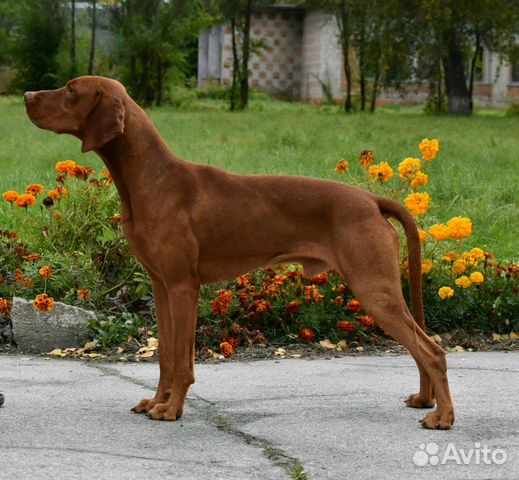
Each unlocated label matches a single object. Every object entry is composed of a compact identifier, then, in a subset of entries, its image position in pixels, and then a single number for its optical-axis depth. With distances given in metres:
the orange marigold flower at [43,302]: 6.07
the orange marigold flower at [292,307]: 6.47
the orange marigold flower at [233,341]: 6.25
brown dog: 4.47
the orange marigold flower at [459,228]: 6.61
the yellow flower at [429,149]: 7.27
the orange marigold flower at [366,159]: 7.33
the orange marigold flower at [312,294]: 6.52
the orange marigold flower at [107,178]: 7.36
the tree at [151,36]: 27.28
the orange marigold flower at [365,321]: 6.44
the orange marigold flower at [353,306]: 6.43
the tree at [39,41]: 30.59
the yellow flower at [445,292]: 6.51
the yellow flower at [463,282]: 6.60
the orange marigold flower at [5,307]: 6.46
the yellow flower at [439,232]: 6.61
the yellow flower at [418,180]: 7.15
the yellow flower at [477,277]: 6.60
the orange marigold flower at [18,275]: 6.63
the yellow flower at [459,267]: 6.81
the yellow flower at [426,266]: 6.73
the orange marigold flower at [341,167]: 7.20
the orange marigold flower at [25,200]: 6.98
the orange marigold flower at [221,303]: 6.13
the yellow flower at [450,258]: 6.96
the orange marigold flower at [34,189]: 7.07
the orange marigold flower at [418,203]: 6.73
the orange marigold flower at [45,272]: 6.53
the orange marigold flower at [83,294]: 6.48
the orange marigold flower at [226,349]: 5.70
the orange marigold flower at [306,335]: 6.34
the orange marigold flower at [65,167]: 7.09
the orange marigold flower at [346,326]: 6.35
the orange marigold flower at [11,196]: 7.01
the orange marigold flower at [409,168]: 7.15
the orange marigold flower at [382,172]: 7.09
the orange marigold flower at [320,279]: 6.59
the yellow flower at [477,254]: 6.91
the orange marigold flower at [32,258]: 6.86
